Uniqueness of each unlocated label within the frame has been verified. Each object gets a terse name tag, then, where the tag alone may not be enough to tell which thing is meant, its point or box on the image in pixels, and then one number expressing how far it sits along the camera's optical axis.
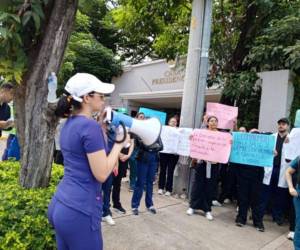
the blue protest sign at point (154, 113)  4.84
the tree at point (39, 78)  2.53
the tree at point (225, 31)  5.48
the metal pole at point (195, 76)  4.88
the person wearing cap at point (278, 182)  4.06
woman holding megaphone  1.52
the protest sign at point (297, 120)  3.96
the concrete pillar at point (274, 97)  5.01
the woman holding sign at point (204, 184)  4.10
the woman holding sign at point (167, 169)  5.06
